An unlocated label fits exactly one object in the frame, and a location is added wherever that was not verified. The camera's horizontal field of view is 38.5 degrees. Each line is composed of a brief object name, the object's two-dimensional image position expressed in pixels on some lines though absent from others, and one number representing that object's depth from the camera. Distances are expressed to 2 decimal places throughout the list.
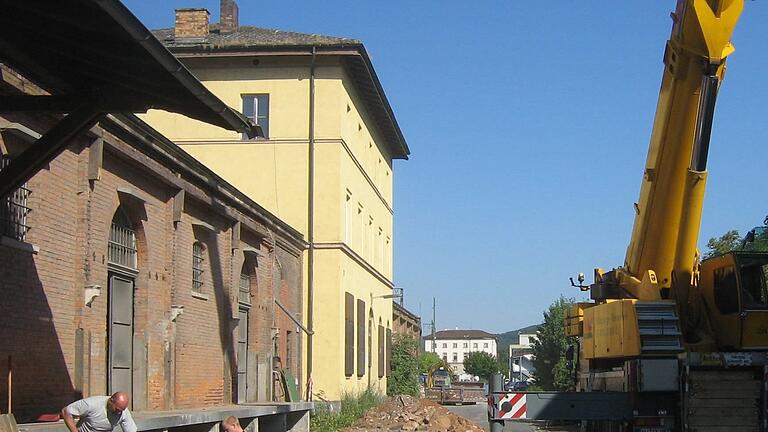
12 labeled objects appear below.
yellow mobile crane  14.67
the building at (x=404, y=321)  64.75
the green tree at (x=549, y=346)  65.00
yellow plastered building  34.44
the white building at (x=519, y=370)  63.02
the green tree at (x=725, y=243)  47.35
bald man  10.83
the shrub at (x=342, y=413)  30.42
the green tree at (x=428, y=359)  109.07
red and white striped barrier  15.71
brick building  13.51
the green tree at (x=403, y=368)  50.62
